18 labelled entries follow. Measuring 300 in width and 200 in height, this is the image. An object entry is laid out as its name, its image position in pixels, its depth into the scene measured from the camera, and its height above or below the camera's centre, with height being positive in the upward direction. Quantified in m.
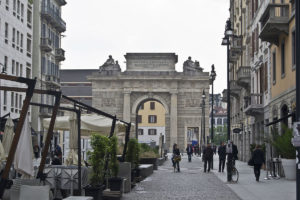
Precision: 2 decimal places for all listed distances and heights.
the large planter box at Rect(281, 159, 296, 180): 26.20 -0.77
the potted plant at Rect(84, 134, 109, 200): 15.29 -0.33
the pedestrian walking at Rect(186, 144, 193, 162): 58.45 -0.17
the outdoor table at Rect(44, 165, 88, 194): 15.32 -0.69
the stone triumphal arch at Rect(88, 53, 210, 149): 92.25 +8.67
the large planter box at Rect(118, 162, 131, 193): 20.56 -0.69
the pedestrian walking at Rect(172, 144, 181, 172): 35.69 -0.39
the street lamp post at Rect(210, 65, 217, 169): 45.41 +5.45
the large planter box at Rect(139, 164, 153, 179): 27.89 -1.01
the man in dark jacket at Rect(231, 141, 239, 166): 36.97 -0.10
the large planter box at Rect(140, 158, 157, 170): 38.91 -0.74
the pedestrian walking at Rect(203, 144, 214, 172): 35.41 -0.33
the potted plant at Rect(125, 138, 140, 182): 23.31 -0.15
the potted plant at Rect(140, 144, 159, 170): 38.97 -0.46
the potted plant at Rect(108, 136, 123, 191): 17.56 -0.51
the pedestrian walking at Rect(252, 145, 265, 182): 26.06 -0.46
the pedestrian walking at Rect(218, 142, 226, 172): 34.84 -0.15
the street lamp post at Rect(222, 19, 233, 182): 26.03 +2.21
